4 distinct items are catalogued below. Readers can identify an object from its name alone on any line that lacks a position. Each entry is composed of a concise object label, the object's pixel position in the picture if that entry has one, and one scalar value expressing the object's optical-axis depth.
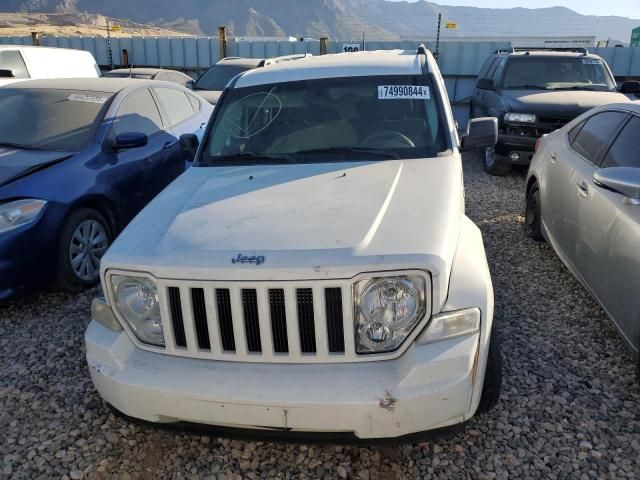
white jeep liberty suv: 2.19
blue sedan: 4.02
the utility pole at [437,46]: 13.44
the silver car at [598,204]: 3.13
